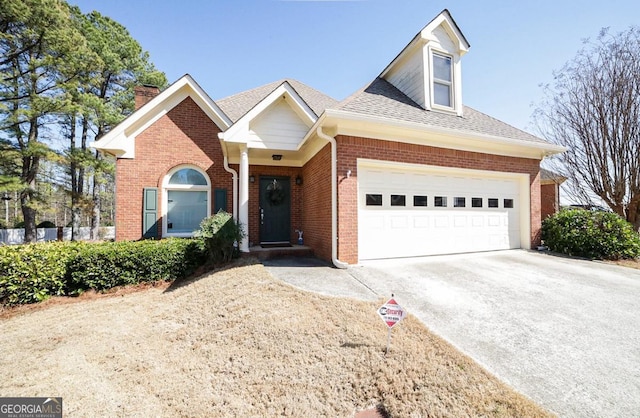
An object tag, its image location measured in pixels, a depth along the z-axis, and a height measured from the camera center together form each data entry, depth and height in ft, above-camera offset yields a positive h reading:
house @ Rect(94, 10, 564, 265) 22.25 +5.11
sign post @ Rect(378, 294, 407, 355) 10.12 -3.95
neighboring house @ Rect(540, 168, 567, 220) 46.32 +3.55
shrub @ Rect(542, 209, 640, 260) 25.20 -2.44
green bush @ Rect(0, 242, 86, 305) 18.66 -4.10
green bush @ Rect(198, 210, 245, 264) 22.90 -1.82
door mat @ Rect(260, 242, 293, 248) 29.91 -3.59
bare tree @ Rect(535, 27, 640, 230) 31.84 +11.96
